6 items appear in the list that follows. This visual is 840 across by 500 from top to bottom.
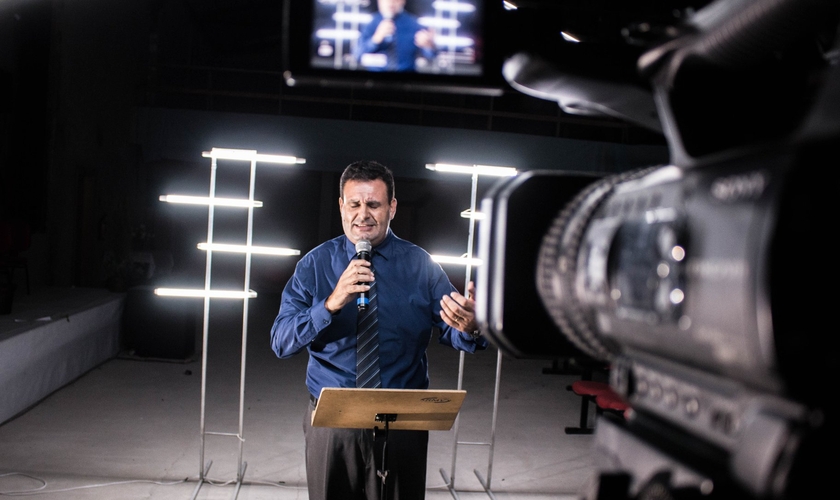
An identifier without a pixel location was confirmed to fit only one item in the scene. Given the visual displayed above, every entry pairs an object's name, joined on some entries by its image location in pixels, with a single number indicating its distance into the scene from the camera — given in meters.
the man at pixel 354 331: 1.99
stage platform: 3.95
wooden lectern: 1.78
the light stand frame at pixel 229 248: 3.04
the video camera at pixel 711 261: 0.36
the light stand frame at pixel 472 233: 3.01
